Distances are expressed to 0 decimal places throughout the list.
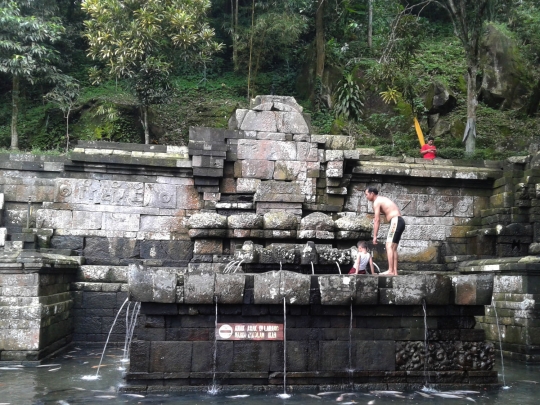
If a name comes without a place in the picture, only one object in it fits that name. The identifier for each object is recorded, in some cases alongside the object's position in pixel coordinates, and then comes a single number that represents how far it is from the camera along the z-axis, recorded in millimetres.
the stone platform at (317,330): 6520
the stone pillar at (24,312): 7984
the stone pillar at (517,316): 8633
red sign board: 6637
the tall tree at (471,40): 14750
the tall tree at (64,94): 17875
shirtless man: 7719
